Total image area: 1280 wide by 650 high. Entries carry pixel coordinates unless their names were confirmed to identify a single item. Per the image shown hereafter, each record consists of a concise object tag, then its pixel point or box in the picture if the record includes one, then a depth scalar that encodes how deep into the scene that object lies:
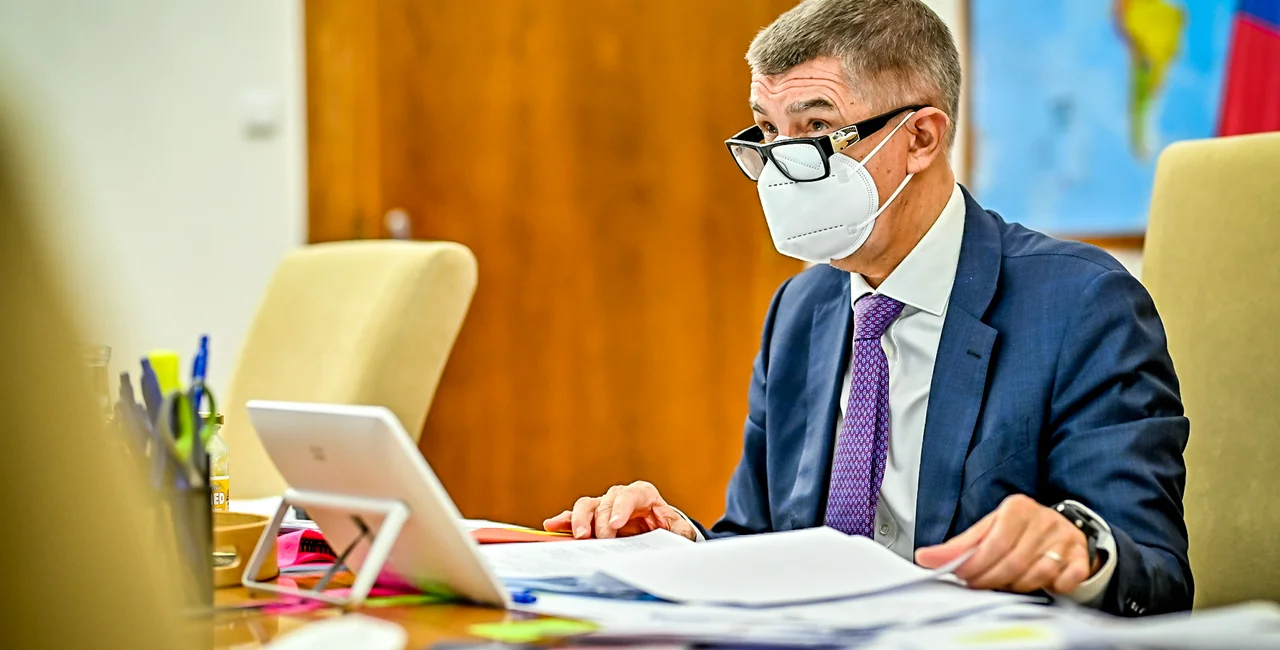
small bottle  3.36
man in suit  3.33
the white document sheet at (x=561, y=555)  3.22
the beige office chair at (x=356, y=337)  3.86
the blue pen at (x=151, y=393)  3.14
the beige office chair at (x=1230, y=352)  3.49
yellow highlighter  3.16
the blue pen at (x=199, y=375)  3.14
